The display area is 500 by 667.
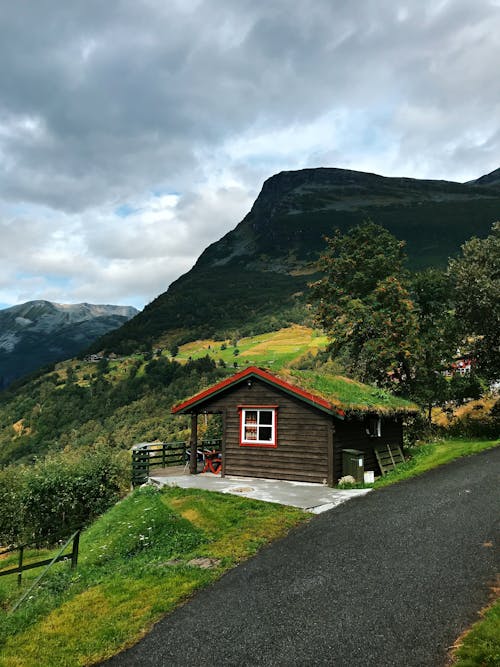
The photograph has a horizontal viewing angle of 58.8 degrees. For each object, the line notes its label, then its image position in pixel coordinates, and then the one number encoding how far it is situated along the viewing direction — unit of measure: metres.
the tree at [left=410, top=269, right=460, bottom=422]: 30.62
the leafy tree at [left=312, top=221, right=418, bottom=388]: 30.14
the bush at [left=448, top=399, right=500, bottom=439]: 26.75
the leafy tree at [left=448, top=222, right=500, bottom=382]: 26.36
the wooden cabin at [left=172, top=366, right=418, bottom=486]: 17.56
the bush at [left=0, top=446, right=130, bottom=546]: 22.25
